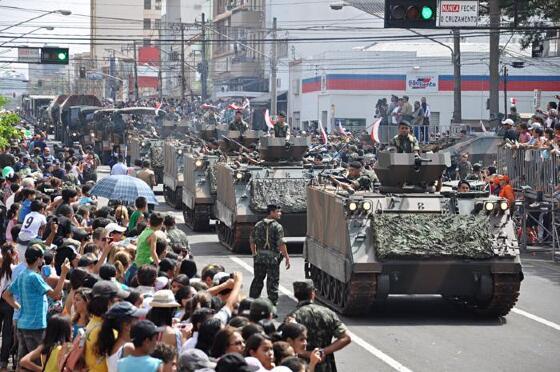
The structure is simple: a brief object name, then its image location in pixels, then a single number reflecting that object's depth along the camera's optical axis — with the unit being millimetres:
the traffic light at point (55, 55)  41812
